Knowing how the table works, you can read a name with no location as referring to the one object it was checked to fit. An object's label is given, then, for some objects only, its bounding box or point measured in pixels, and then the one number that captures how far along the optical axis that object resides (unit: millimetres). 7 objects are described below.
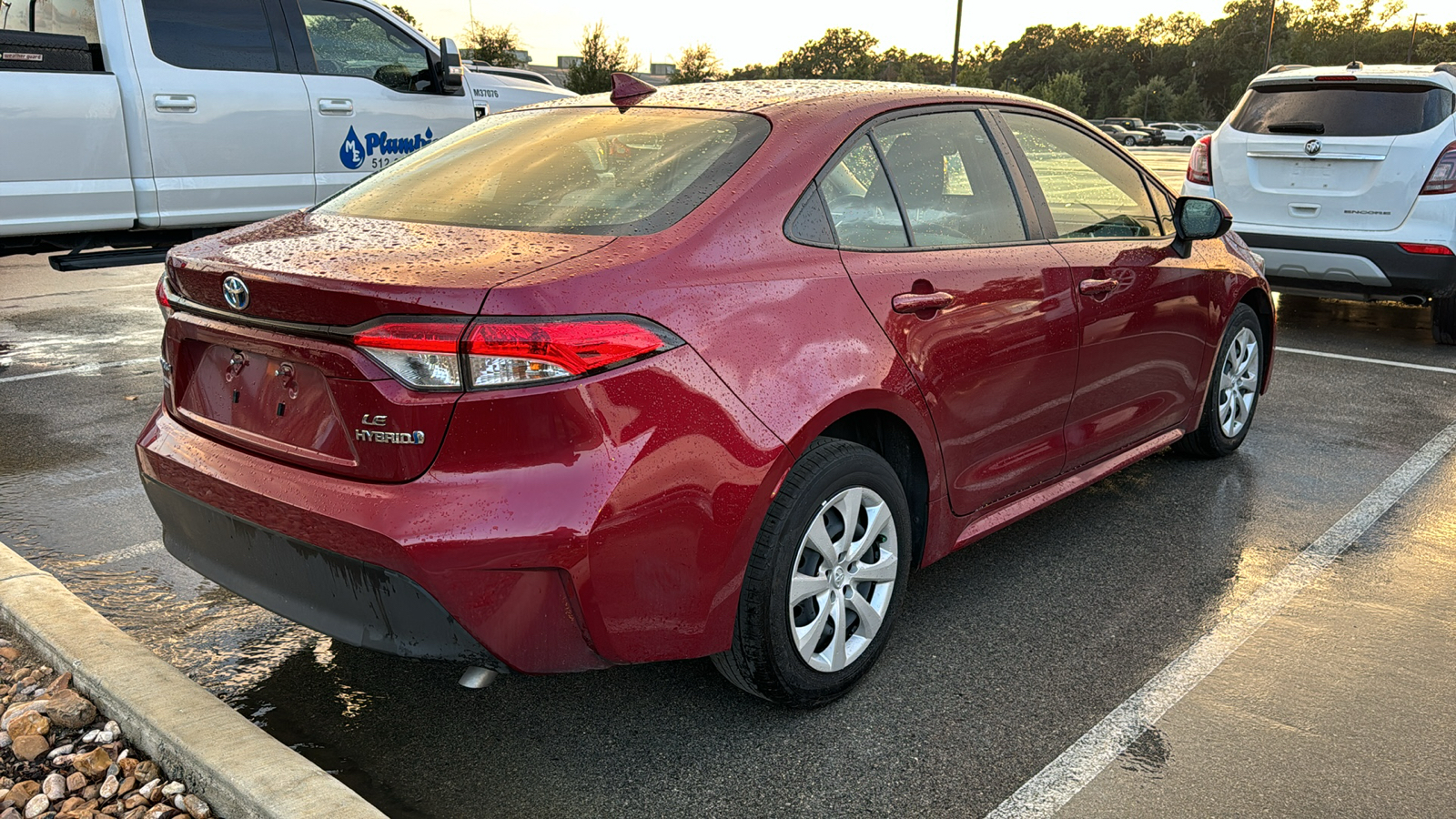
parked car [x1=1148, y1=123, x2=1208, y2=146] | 72188
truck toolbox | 6441
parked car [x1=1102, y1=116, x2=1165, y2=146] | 62919
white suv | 7340
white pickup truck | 6582
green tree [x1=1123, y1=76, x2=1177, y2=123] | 98125
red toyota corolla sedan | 2381
